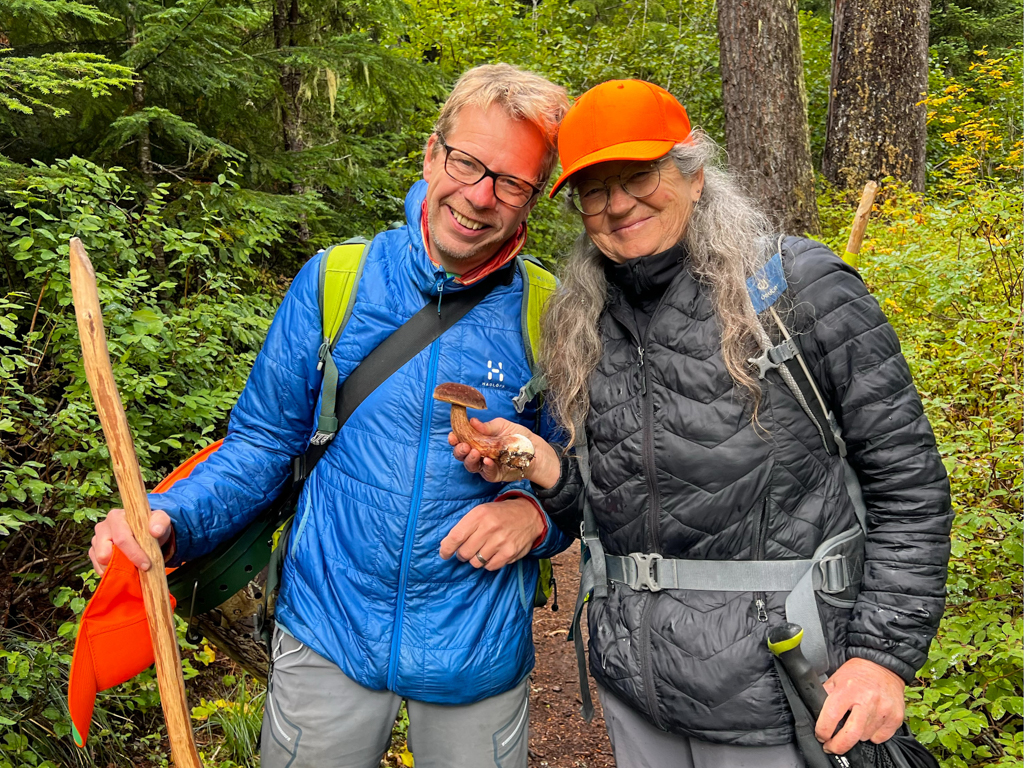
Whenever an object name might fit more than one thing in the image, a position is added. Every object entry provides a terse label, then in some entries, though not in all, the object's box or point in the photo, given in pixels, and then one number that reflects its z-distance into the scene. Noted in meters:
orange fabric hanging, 1.90
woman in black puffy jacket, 1.77
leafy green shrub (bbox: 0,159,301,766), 3.27
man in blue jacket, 2.15
